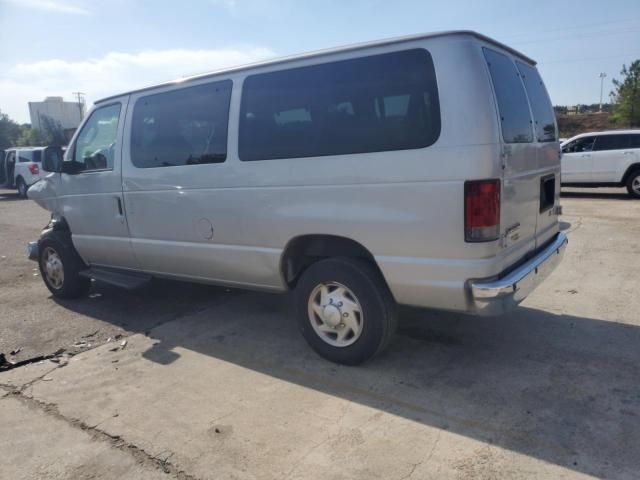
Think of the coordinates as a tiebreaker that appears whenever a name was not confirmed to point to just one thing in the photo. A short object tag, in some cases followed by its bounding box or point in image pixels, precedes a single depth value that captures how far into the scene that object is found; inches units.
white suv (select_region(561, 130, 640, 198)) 501.7
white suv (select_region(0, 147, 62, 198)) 777.6
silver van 123.3
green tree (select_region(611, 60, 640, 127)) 1546.5
